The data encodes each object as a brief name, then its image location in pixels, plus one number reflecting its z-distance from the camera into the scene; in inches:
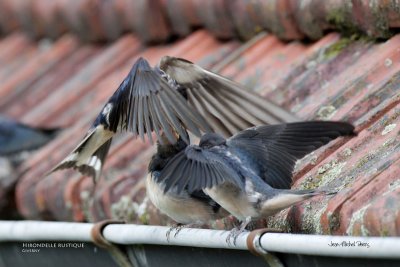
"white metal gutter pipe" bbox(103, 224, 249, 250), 186.4
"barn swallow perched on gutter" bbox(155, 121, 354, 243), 205.6
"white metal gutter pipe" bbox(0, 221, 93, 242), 222.9
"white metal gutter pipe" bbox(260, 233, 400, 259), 145.9
